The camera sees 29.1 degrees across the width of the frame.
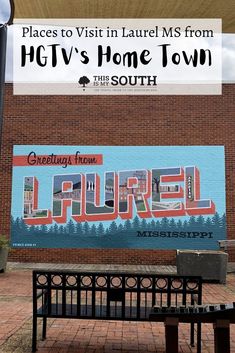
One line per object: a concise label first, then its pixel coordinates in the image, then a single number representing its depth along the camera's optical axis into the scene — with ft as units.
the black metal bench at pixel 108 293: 16.58
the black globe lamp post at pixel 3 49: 5.63
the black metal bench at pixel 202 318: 13.57
